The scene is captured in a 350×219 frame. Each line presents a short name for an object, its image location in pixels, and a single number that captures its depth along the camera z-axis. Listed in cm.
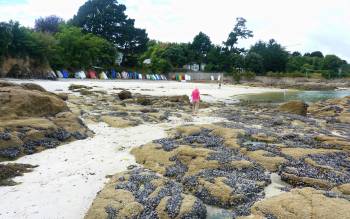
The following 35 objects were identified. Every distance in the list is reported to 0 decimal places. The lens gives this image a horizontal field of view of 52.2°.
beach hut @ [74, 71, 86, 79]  6427
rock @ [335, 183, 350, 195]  964
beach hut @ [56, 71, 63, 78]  6071
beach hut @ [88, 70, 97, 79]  6819
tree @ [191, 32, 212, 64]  11819
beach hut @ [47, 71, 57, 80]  5349
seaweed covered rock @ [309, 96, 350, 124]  2781
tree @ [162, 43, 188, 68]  10419
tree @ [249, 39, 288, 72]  10975
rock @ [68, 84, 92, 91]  3929
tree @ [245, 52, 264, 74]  10375
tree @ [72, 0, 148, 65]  8675
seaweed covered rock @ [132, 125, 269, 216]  947
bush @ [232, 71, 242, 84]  9281
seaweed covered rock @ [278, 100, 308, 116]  2884
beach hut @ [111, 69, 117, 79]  7611
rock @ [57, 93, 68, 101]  2871
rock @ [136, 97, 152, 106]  3114
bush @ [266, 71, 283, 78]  9811
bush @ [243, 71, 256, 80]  9550
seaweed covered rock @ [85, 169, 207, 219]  843
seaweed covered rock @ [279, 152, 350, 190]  1033
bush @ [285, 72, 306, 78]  9923
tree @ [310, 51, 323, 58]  15900
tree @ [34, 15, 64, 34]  8131
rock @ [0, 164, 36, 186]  1083
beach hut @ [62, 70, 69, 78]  6125
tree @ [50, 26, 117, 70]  6406
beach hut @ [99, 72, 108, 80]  6998
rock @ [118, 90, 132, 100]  3381
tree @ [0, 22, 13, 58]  4556
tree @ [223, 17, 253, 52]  11456
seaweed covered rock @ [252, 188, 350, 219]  780
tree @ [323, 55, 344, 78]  12312
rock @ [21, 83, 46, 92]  2585
